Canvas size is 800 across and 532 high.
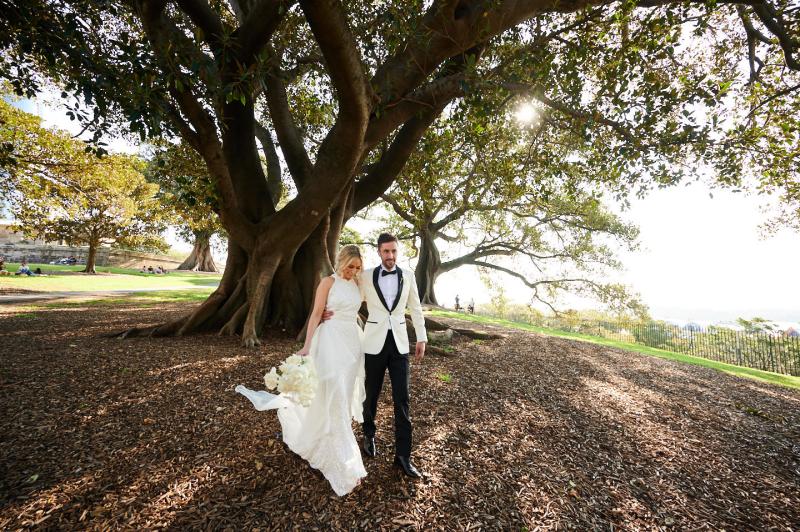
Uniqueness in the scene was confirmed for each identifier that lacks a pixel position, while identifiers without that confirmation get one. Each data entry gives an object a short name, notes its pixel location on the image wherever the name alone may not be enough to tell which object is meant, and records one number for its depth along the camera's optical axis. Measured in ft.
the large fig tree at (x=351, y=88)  13.03
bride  9.06
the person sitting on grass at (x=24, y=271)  68.57
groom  9.75
